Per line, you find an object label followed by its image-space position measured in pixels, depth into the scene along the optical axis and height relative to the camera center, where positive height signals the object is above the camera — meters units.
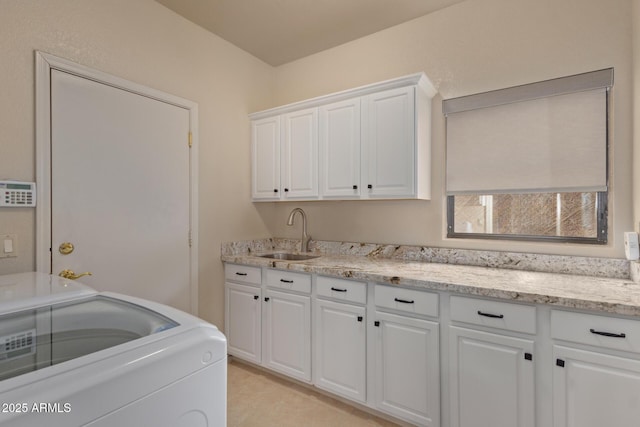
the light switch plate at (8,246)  1.59 -0.17
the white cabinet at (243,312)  2.50 -0.82
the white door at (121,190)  1.81 +0.16
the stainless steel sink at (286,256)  2.93 -0.41
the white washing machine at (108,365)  0.58 -0.33
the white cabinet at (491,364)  1.51 -0.76
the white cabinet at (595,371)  1.31 -0.69
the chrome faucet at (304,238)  2.96 -0.23
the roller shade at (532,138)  1.90 +0.50
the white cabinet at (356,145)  2.18 +0.53
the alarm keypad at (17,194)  1.58 +0.10
